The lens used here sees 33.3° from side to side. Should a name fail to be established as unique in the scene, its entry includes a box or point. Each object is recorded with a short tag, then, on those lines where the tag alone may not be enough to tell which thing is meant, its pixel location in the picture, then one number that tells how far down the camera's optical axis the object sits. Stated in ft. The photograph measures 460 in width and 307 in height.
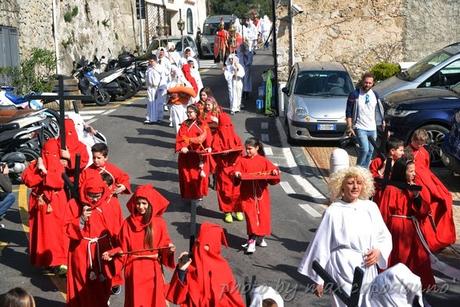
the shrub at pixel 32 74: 70.49
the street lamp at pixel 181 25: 139.04
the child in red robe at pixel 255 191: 32.81
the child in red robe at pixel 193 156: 37.91
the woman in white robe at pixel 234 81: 67.31
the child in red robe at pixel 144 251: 22.95
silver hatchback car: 53.26
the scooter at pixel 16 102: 53.78
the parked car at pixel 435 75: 55.36
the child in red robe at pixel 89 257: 24.98
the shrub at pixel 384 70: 68.23
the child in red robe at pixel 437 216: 26.81
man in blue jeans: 41.86
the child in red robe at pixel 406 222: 25.29
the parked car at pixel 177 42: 100.53
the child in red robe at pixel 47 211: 29.48
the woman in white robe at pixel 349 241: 21.01
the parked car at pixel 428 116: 46.91
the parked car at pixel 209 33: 125.80
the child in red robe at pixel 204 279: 21.39
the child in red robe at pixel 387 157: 28.45
